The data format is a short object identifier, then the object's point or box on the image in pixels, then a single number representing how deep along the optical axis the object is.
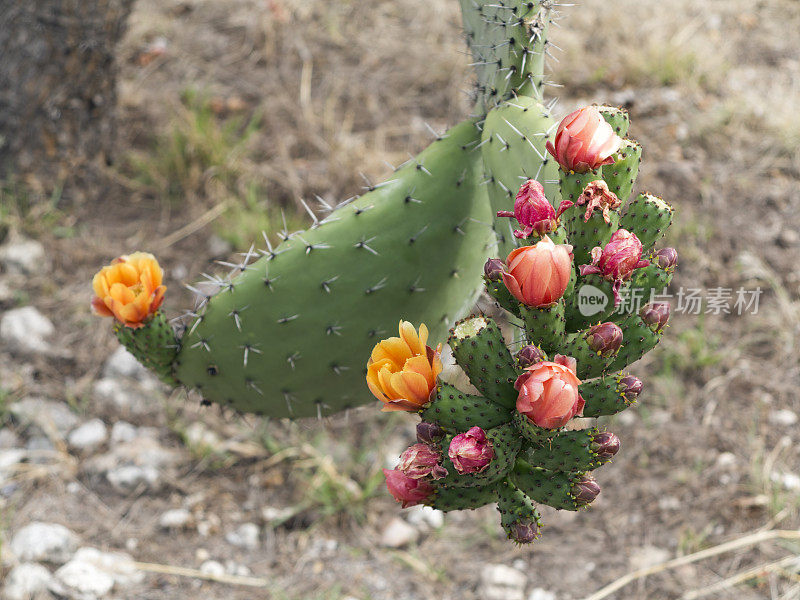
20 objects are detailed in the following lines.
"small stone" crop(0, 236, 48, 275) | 2.95
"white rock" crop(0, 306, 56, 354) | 2.72
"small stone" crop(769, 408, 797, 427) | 2.58
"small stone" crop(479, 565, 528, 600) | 2.18
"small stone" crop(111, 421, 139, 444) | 2.54
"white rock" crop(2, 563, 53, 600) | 1.99
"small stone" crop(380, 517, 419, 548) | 2.33
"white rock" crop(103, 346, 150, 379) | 2.72
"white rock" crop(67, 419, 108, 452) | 2.50
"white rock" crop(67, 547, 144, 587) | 2.11
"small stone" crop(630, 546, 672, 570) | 2.25
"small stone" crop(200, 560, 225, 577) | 2.20
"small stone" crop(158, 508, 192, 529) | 2.31
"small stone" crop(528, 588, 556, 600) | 2.18
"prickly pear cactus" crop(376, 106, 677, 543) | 0.95
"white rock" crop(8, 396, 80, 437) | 2.49
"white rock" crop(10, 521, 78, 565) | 2.09
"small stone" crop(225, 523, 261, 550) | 2.31
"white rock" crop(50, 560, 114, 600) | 2.02
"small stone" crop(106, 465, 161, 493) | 2.40
